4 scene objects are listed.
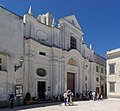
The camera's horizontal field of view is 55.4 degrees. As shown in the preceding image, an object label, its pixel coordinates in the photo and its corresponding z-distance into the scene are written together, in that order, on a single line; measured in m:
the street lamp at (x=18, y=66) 10.58
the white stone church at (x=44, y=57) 10.44
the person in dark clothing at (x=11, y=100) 9.58
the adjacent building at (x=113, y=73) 17.32
